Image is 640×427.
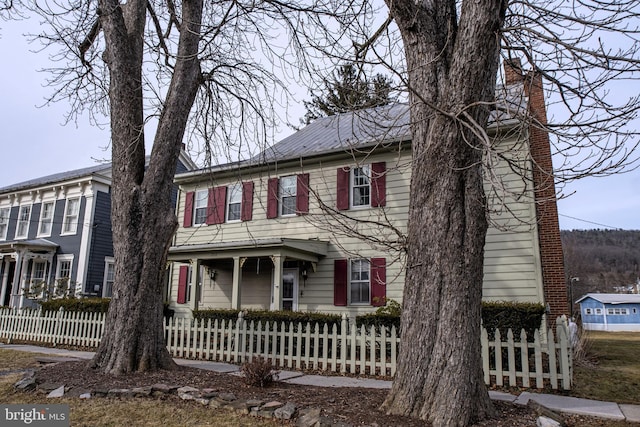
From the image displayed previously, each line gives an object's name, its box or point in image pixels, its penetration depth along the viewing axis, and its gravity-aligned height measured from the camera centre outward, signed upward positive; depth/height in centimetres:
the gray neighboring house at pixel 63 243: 1869 +196
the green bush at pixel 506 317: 746 -40
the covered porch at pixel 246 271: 1180 +64
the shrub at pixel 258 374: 548 -104
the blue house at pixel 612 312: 4212 -133
